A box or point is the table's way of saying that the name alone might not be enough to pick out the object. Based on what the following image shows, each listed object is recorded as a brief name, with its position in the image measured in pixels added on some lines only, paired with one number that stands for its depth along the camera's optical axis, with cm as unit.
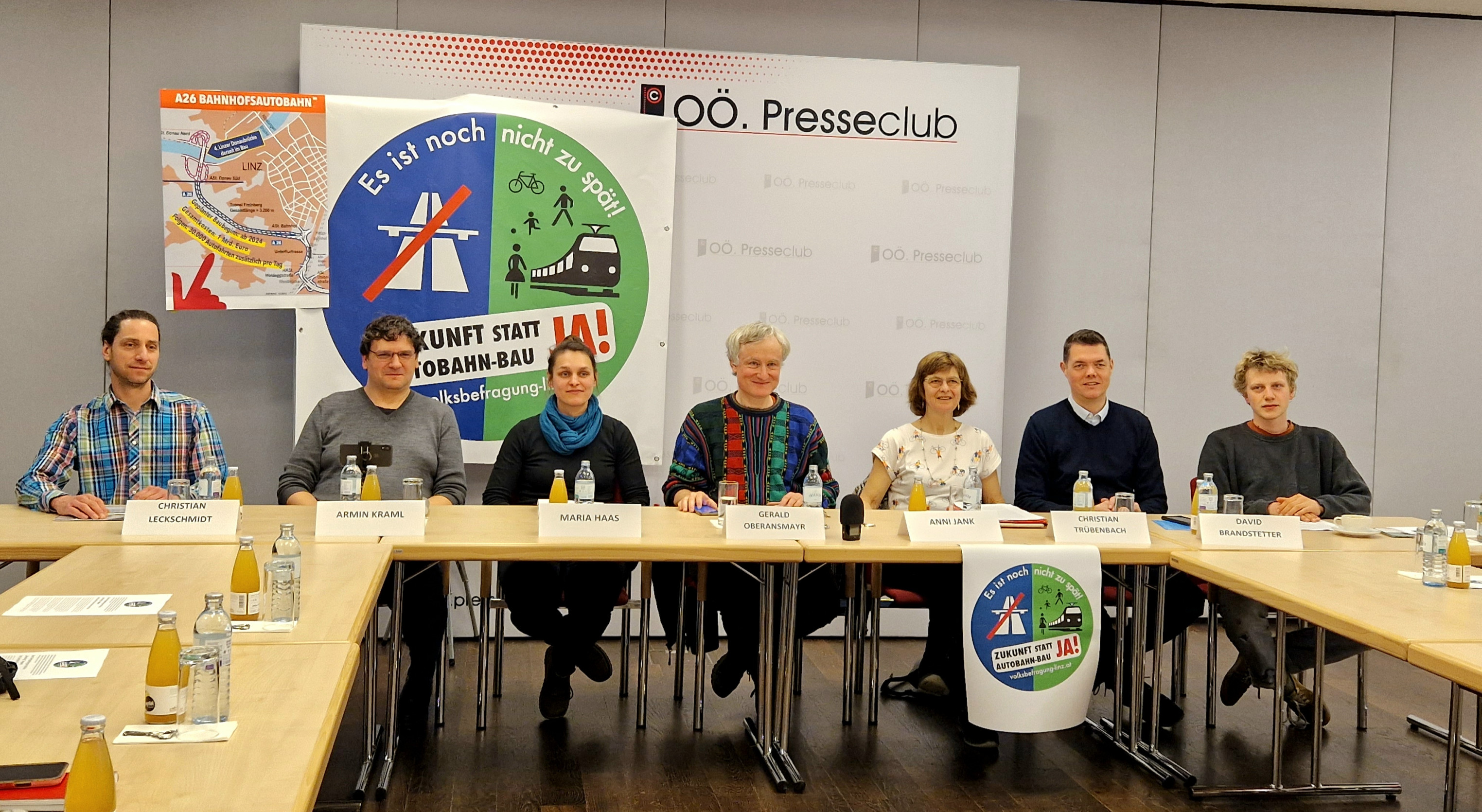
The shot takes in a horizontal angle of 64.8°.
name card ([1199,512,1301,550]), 326
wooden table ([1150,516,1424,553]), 332
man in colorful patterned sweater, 373
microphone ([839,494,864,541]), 311
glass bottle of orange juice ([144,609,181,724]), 153
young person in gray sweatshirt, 395
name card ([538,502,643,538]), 309
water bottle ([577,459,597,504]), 327
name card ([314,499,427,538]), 299
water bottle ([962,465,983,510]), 339
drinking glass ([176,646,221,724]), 154
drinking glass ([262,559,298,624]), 204
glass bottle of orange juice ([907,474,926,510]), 330
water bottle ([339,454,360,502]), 320
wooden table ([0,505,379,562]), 281
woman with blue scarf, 359
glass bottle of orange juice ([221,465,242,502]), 312
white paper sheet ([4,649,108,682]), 173
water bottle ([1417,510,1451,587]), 274
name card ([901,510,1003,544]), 317
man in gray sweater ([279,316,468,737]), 362
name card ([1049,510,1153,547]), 325
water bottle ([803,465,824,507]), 337
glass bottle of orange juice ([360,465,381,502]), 319
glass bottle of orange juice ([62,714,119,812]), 121
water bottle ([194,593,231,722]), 158
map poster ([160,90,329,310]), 442
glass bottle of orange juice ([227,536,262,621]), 205
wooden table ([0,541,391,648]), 197
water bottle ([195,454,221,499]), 304
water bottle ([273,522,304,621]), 217
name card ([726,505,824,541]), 311
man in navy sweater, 404
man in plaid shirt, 354
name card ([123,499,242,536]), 293
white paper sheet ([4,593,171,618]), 211
